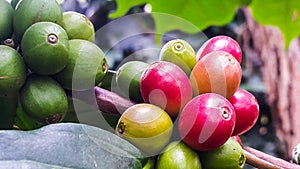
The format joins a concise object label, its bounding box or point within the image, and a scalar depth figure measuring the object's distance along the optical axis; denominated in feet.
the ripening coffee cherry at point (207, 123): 0.54
